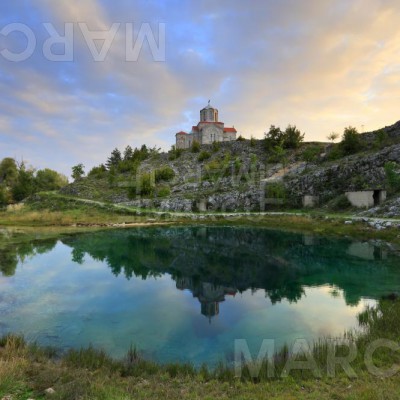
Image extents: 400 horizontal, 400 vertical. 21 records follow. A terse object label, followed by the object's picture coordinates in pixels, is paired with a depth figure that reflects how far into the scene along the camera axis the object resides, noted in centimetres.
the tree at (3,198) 7393
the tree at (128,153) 9198
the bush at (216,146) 7806
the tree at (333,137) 7113
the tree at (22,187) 7975
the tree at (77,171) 9375
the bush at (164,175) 6812
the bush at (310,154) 6162
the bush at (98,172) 8212
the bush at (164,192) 5934
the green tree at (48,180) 9710
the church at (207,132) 9256
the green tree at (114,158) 9551
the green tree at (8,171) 9248
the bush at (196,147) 8030
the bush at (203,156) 7475
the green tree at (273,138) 7375
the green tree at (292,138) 7267
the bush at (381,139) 5162
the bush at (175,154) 7956
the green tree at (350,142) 5688
